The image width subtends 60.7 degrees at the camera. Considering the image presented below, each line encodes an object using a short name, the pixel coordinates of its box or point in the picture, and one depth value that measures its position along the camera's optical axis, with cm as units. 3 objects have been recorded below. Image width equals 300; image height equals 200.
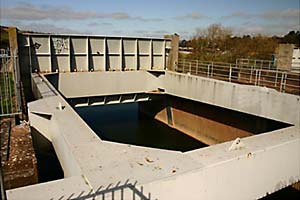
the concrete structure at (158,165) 268
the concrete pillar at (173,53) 1342
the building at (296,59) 1775
